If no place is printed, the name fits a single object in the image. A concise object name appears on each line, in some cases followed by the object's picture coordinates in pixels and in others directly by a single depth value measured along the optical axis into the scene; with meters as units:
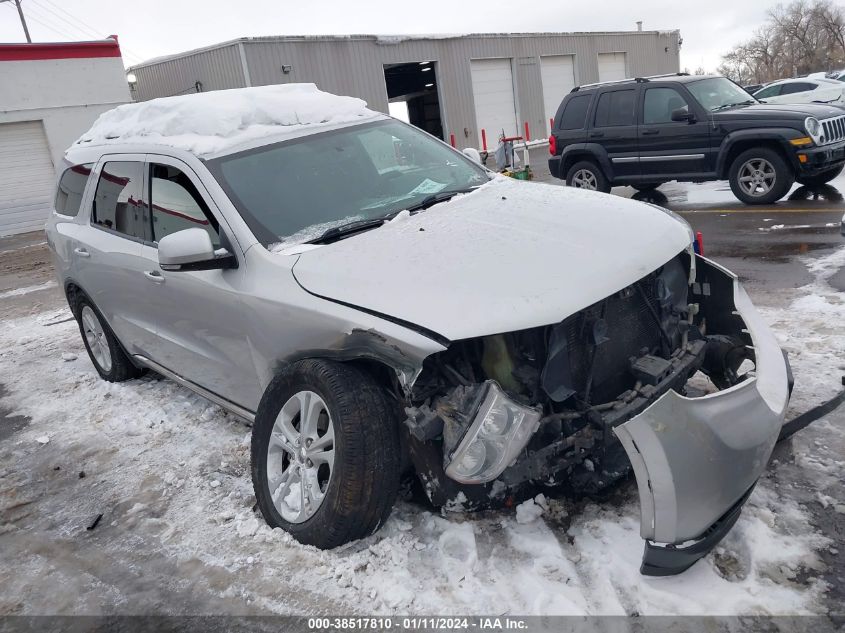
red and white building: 19.19
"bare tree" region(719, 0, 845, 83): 67.69
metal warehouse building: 21.42
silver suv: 2.52
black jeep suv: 9.18
